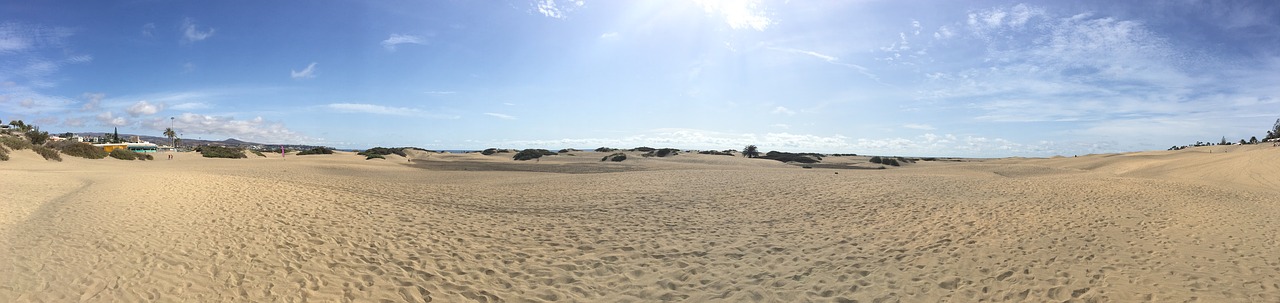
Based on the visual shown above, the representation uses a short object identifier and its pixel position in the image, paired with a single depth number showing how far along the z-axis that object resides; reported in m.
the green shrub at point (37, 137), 36.56
